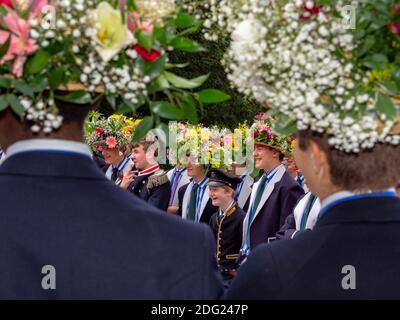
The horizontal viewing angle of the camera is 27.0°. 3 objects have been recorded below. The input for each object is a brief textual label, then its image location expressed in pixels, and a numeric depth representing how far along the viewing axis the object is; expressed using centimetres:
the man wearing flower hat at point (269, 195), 811
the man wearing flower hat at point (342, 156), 255
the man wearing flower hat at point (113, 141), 1248
